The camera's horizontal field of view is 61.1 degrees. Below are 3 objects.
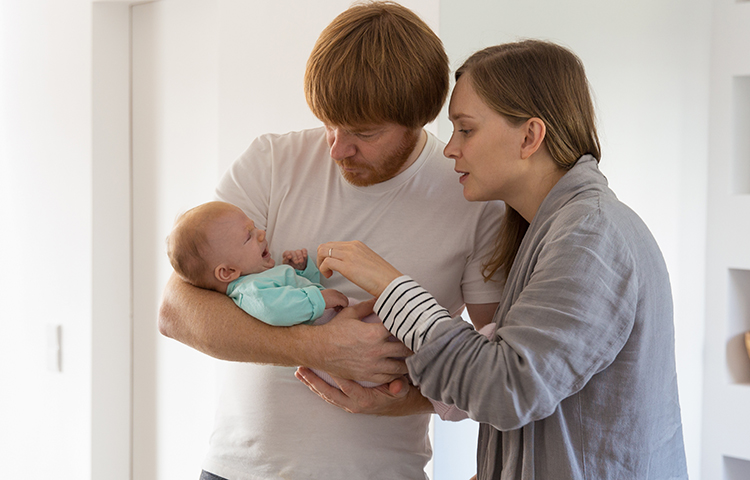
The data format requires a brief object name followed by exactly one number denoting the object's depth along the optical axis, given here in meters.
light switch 2.78
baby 1.26
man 1.17
